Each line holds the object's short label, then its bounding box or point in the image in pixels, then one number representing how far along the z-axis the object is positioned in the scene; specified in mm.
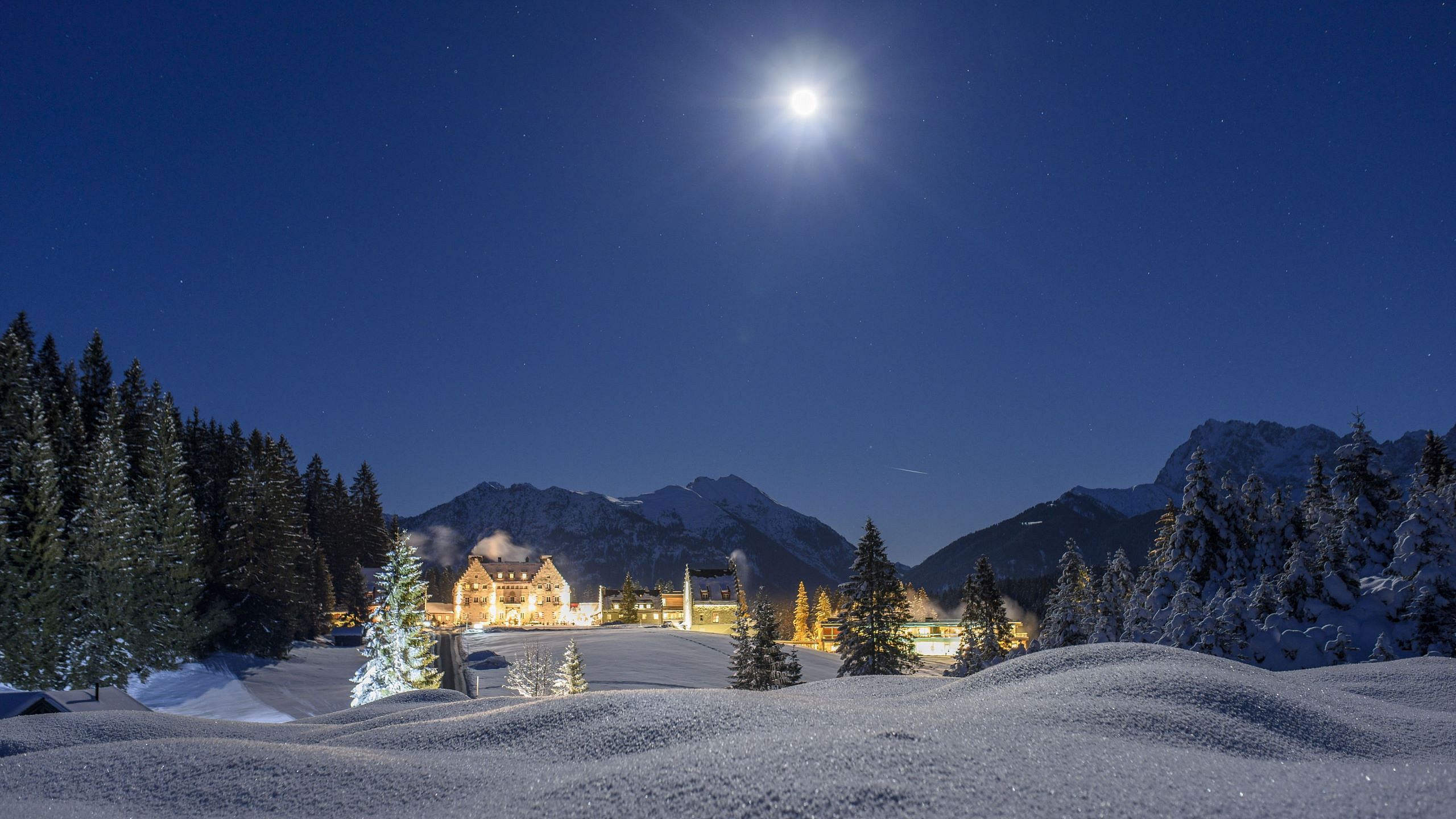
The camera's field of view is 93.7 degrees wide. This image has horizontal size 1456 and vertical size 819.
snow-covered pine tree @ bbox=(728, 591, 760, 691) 32247
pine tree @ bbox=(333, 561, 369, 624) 65312
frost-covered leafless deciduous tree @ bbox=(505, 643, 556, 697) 36938
